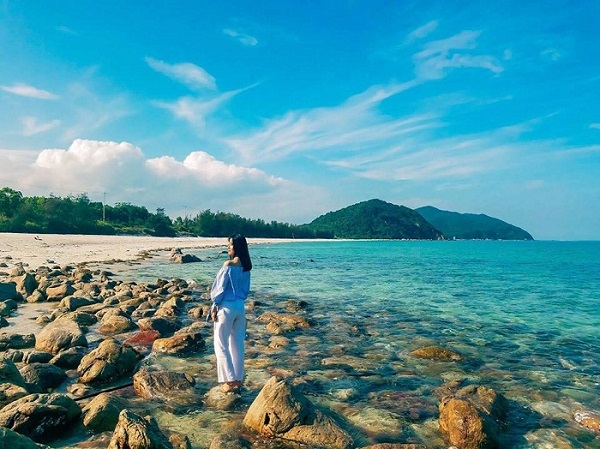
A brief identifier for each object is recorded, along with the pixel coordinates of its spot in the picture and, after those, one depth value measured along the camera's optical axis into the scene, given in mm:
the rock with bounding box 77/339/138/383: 7801
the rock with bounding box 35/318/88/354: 9547
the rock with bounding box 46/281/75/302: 16625
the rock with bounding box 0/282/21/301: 16156
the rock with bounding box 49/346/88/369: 8516
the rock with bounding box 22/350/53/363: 8461
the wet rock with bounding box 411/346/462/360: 10430
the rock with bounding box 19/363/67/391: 7340
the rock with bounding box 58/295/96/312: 14312
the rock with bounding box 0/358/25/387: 6449
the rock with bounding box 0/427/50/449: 3659
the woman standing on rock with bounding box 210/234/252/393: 7316
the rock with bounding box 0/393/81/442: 5393
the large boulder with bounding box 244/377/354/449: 5723
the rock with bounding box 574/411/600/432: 6672
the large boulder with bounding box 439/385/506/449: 5746
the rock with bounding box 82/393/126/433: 5797
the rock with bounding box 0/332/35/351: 9703
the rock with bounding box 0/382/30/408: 5969
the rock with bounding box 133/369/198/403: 7219
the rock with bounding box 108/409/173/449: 4680
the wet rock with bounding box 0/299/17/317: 13688
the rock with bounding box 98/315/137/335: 11945
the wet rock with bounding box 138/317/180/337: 12008
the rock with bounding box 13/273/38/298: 17109
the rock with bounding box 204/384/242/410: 6953
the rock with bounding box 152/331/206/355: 10125
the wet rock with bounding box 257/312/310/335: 12922
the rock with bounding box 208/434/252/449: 5371
